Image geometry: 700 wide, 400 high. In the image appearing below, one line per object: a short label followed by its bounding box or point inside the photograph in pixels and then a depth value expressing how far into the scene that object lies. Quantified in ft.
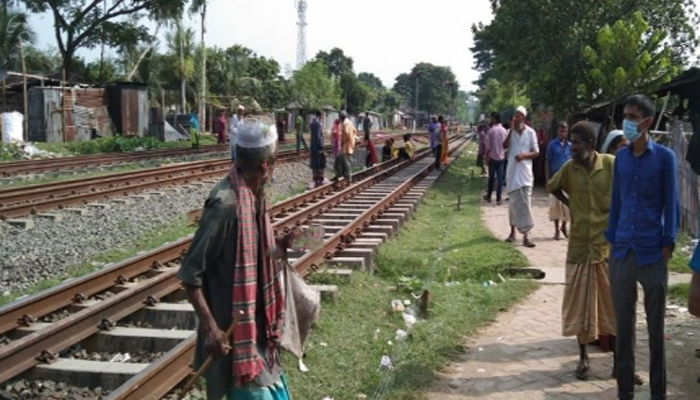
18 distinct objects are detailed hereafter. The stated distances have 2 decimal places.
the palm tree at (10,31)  129.49
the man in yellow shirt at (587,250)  16.35
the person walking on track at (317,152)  52.11
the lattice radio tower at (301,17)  276.62
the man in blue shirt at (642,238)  13.80
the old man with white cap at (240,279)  9.07
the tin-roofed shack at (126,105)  106.32
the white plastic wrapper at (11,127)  80.12
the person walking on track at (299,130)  80.05
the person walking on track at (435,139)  73.42
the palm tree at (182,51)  149.18
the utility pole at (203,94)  141.69
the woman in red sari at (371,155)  69.15
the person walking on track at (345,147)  50.26
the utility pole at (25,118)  82.58
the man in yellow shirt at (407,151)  74.67
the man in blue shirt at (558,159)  28.00
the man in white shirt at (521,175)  31.60
